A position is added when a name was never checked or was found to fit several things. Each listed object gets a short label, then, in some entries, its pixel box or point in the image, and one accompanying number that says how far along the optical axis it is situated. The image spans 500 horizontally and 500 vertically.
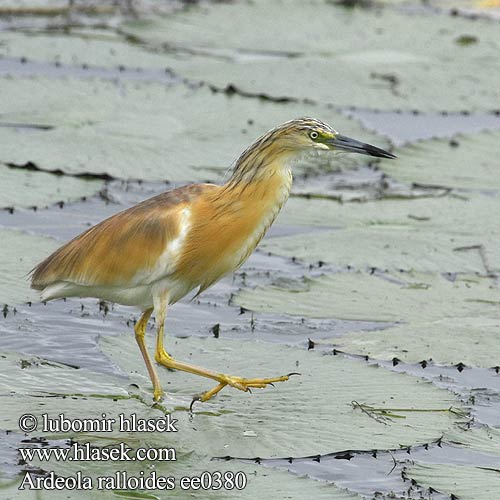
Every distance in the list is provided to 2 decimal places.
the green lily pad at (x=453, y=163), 19.00
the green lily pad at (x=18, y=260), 14.03
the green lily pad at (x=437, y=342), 13.32
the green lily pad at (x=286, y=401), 11.24
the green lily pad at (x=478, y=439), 11.50
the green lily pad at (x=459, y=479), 10.57
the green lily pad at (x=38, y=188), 16.61
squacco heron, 12.31
